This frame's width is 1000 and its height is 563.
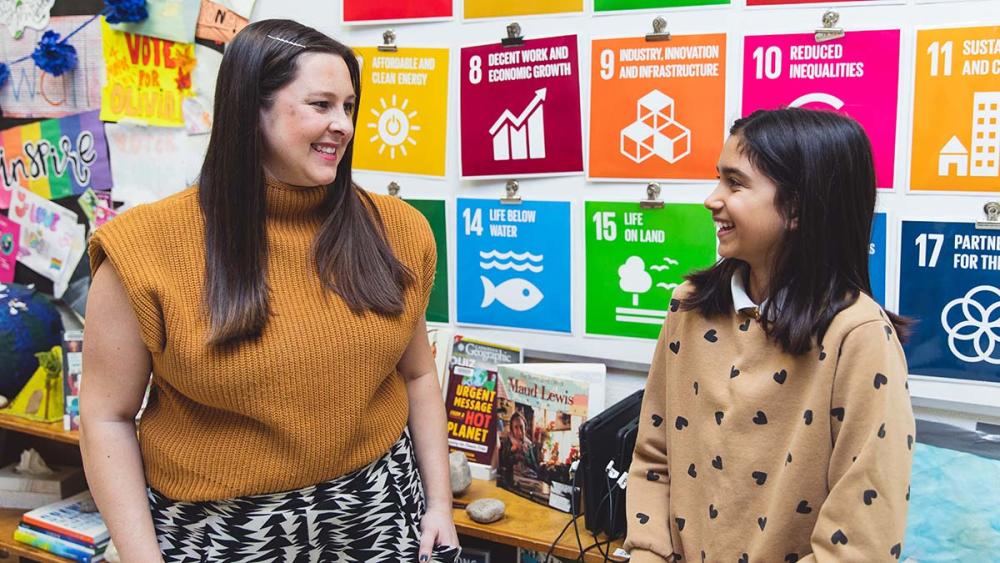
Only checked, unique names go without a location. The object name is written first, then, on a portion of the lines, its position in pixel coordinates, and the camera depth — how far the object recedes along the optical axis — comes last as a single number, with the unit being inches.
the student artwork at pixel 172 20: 87.1
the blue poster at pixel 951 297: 58.6
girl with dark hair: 41.3
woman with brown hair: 44.3
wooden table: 62.8
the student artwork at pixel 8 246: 103.4
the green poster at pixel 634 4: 66.0
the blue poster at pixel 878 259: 61.6
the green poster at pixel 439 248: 78.6
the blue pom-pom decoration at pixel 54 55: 93.3
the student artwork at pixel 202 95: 87.2
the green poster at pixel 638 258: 67.5
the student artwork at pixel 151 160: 89.9
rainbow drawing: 95.7
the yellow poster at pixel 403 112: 77.1
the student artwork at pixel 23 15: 96.8
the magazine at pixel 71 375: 85.5
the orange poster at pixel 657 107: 65.8
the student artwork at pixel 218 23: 85.7
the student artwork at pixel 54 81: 94.0
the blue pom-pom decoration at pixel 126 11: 87.7
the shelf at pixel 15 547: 84.5
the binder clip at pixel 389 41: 78.2
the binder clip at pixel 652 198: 68.3
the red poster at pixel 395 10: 75.7
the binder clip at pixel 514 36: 72.3
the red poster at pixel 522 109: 71.2
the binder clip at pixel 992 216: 57.7
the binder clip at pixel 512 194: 74.5
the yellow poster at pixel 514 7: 70.4
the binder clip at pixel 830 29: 60.8
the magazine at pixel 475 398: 75.5
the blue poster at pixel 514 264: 73.7
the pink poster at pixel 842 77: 60.1
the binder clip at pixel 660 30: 66.7
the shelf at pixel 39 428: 84.0
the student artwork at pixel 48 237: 98.6
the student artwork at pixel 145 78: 88.7
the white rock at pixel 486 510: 66.2
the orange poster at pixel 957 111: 57.2
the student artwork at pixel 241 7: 85.0
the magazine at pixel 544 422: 69.0
